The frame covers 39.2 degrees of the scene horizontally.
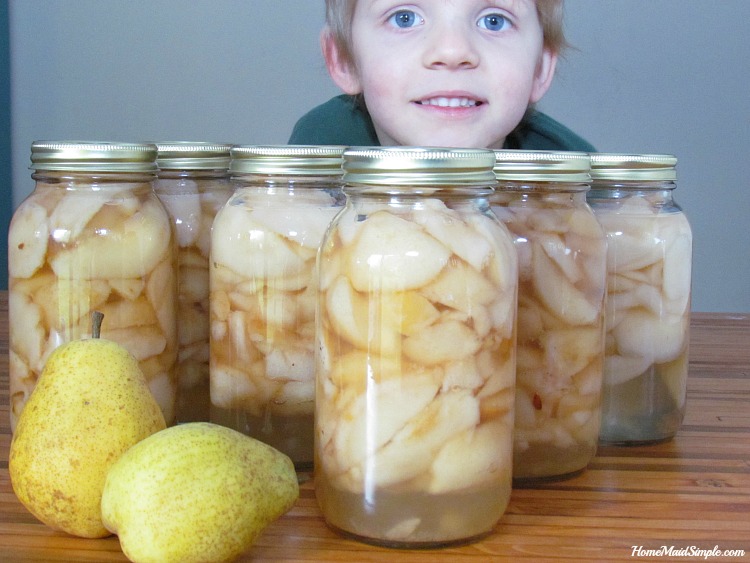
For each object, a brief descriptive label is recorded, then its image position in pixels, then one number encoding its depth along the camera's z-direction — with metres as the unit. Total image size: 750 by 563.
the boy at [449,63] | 1.00
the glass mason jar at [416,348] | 0.60
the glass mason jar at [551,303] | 0.72
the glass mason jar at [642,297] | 0.81
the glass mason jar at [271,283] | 0.71
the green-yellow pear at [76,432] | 0.60
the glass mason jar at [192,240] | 0.80
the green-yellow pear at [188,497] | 0.55
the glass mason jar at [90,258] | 0.71
